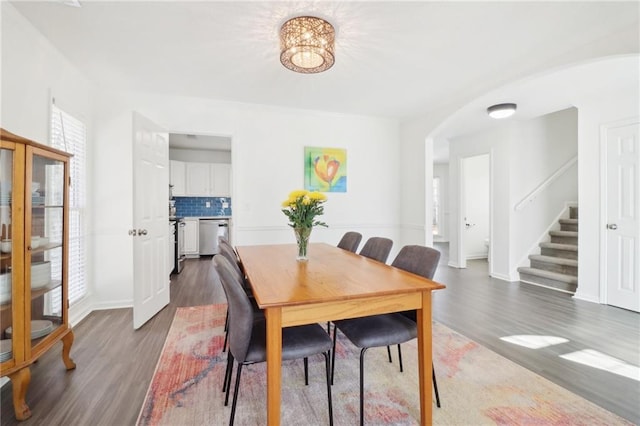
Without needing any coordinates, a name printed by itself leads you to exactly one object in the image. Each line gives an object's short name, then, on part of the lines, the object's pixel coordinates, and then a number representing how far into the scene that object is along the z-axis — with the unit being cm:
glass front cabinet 158
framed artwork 429
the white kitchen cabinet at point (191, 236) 649
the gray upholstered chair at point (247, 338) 141
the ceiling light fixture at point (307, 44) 207
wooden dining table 132
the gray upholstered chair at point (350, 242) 290
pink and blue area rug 161
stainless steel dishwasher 670
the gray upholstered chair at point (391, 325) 162
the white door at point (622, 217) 319
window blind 280
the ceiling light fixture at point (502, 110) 370
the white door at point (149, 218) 283
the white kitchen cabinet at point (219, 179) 696
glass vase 224
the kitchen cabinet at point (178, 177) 660
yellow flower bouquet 219
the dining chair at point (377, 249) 242
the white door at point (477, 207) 662
